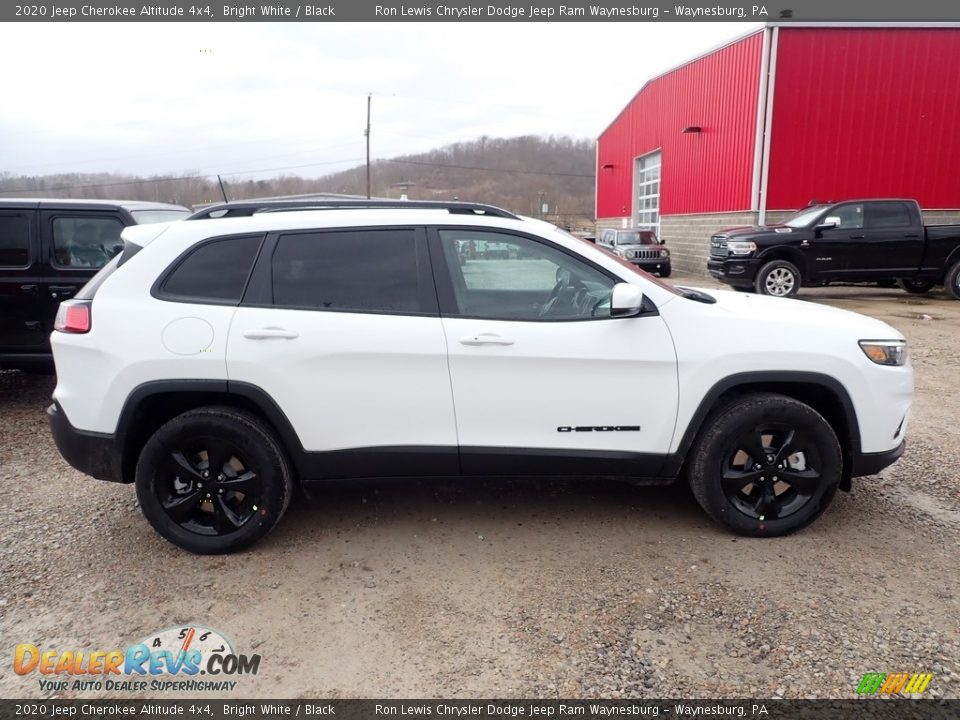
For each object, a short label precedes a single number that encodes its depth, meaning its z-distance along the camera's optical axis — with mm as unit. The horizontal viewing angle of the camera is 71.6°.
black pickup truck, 12742
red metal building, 15969
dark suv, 5875
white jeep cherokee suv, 3285
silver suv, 17422
